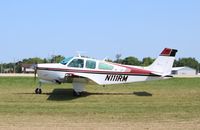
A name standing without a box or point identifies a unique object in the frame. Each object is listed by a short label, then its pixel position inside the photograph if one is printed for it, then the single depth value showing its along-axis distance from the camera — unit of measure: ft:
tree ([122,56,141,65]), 408.32
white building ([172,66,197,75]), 373.83
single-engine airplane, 72.69
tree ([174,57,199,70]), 520.30
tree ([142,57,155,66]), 403.67
